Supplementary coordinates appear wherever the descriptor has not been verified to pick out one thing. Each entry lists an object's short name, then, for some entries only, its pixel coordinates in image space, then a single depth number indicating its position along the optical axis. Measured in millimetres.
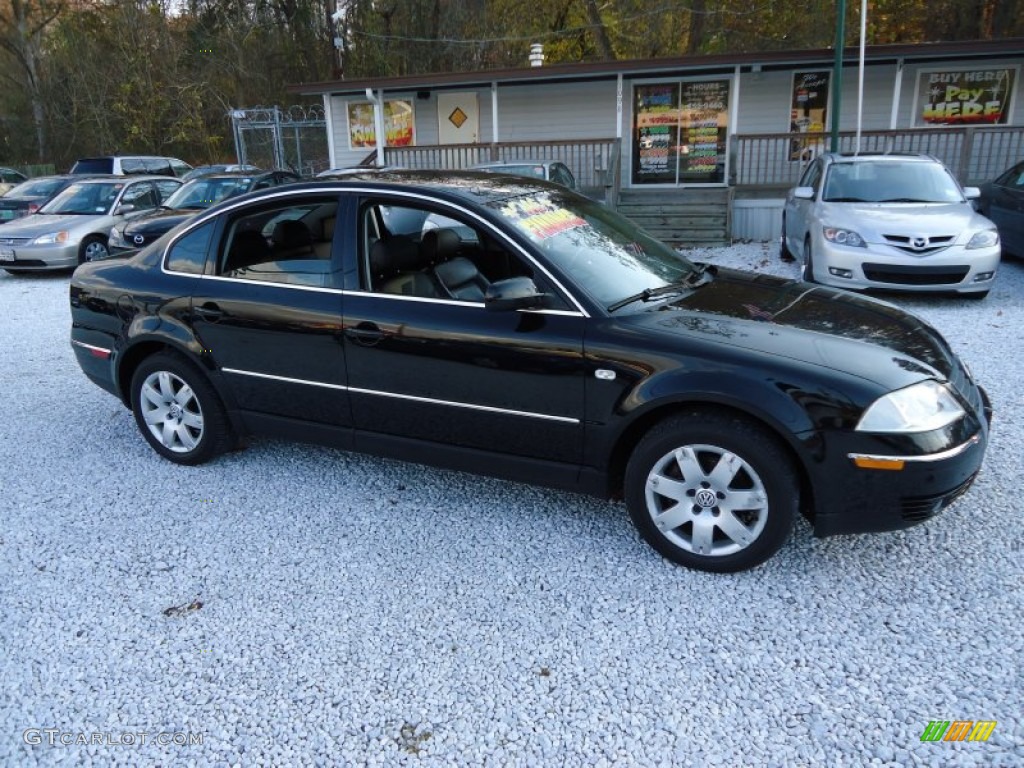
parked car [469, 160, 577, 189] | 11891
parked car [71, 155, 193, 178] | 17703
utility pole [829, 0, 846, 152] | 12492
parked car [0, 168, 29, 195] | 23345
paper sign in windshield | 3617
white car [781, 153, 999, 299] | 7684
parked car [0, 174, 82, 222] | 15320
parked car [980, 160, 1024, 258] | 9969
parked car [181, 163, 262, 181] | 17445
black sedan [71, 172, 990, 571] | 2990
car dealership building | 14062
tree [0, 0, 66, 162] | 31109
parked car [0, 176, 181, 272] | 11734
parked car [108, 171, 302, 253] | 11047
